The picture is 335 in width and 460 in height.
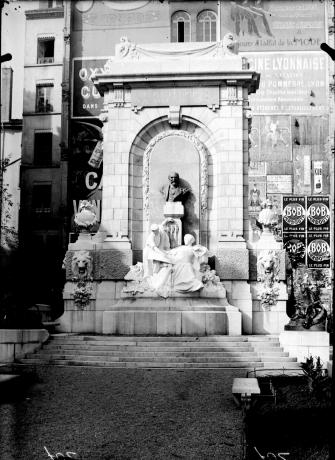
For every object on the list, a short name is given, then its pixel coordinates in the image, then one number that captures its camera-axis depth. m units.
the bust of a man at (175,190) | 23.30
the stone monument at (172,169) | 22.61
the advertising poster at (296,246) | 43.09
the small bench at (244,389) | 12.26
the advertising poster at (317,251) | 43.31
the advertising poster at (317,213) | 43.58
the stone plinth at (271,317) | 22.41
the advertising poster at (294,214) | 43.72
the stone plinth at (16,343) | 18.16
